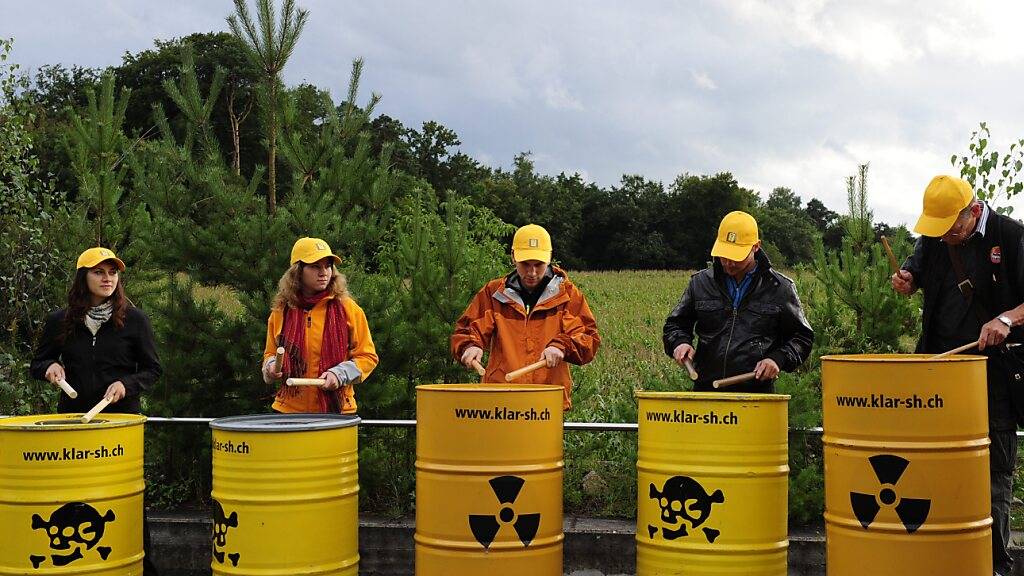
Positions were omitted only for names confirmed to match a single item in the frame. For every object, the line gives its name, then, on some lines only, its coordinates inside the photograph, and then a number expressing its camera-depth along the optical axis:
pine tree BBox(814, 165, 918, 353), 7.41
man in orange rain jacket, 5.80
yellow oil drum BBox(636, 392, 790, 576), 4.74
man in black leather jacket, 5.43
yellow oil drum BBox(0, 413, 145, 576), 5.17
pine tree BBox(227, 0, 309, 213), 7.73
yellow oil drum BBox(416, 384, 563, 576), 4.92
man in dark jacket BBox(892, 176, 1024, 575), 5.14
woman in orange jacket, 5.82
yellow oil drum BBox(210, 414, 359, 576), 5.04
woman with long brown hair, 5.93
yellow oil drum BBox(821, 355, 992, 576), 4.55
